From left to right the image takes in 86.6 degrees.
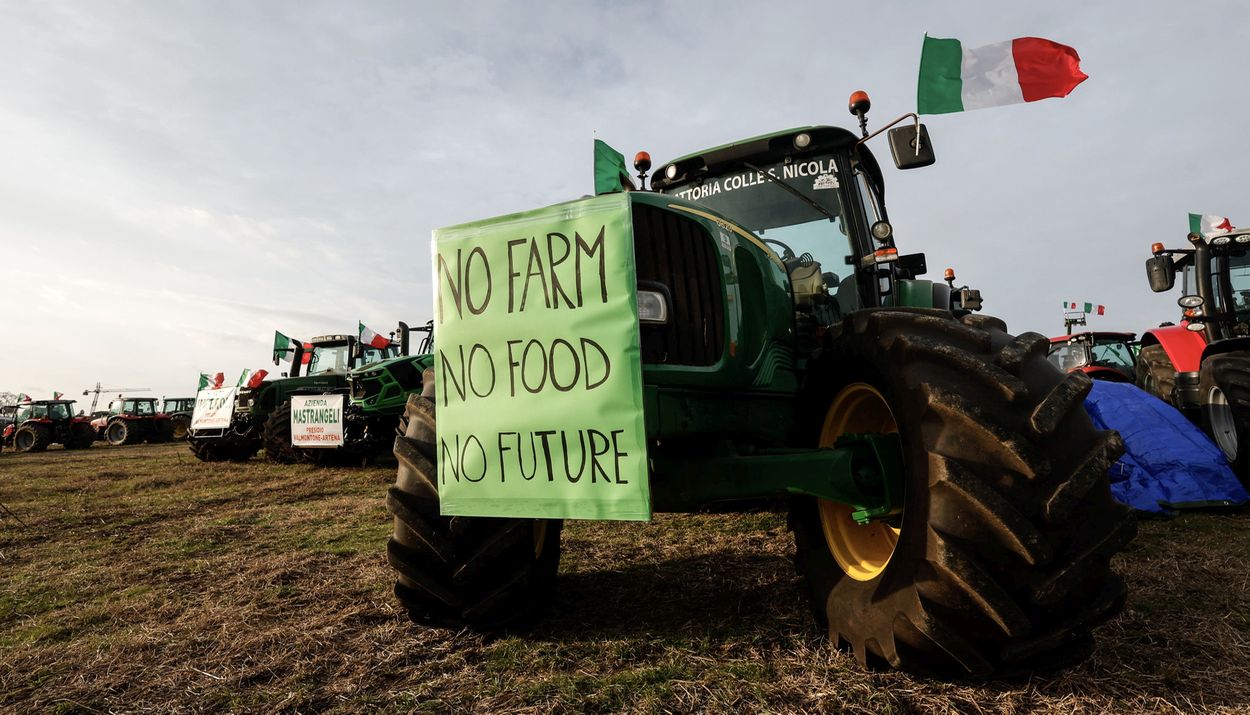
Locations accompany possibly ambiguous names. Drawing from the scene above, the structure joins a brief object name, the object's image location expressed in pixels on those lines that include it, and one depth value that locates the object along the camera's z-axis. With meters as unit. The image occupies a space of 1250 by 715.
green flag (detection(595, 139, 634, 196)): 3.70
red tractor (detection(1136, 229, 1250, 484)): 5.90
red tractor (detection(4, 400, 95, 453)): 21.39
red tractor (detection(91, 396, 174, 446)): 23.92
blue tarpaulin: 4.63
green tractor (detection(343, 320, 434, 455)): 9.37
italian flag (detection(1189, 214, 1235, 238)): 6.52
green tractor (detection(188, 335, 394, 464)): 12.06
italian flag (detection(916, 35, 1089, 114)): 4.20
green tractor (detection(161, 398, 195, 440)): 25.41
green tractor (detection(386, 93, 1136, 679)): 1.77
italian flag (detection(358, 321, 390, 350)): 12.03
